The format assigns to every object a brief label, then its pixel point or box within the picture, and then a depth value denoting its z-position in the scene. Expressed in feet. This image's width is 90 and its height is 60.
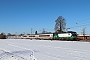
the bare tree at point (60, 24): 169.57
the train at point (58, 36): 134.48
